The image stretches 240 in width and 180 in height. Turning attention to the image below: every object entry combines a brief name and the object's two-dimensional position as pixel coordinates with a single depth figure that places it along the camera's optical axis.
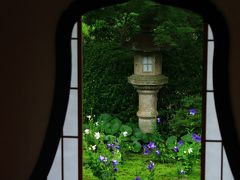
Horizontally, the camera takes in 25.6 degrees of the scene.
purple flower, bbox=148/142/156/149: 7.17
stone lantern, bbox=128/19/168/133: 7.41
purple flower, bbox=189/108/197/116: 7.32
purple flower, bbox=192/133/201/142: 6.81
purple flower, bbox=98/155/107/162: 6.18
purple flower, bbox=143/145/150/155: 7.29
